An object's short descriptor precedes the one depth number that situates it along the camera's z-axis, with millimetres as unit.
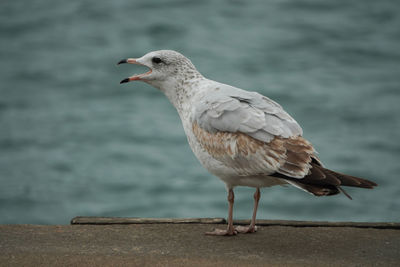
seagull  9984
